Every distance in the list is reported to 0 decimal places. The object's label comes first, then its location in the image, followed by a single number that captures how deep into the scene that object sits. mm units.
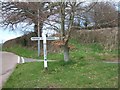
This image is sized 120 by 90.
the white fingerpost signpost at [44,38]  6709
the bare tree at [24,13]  7383
